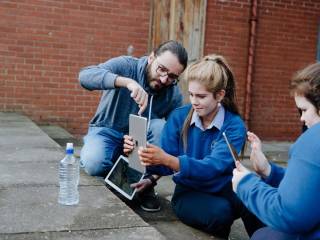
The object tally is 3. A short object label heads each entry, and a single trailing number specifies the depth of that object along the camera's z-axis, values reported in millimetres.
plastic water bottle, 2701
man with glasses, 3357
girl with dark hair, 1726
